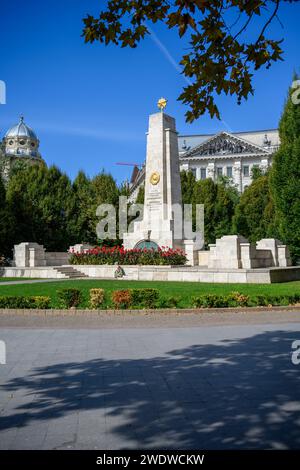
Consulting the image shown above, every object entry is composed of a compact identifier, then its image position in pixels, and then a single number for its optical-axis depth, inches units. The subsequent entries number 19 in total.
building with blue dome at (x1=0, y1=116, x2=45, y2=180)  4089.6
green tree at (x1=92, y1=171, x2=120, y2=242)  1843.0
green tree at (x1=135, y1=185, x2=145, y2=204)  2055.9
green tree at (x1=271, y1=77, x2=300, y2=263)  1110.4
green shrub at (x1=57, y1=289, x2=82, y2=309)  565.0
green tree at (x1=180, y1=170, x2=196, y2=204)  2143.2
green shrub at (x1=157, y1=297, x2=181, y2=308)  555.8
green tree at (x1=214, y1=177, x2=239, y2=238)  2070.6
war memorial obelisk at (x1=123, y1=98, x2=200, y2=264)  1289.4
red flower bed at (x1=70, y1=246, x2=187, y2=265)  1112.3
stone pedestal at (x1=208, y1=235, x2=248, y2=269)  936.9
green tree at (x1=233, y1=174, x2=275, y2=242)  2018.9
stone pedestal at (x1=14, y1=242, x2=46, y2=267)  1266.0
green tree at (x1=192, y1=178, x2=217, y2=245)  2068.2
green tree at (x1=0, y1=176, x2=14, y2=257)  1503.4
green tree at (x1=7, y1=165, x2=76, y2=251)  1657.2
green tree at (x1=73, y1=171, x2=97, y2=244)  1809.2
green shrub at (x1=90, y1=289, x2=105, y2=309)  557.9
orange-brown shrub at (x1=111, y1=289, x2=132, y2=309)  550.3
